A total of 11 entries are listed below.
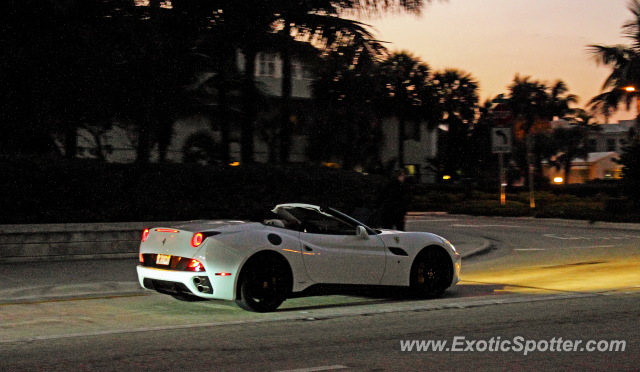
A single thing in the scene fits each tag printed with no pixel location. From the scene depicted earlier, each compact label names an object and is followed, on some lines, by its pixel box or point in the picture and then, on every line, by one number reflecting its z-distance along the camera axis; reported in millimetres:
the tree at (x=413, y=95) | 55122
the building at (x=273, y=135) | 24327
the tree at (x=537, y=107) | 65062
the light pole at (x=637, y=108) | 33584
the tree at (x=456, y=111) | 58375
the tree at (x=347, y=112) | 17453
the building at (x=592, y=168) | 80375
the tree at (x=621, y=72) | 33812
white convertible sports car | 8578
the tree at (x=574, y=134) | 70438
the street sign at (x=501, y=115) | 24781
